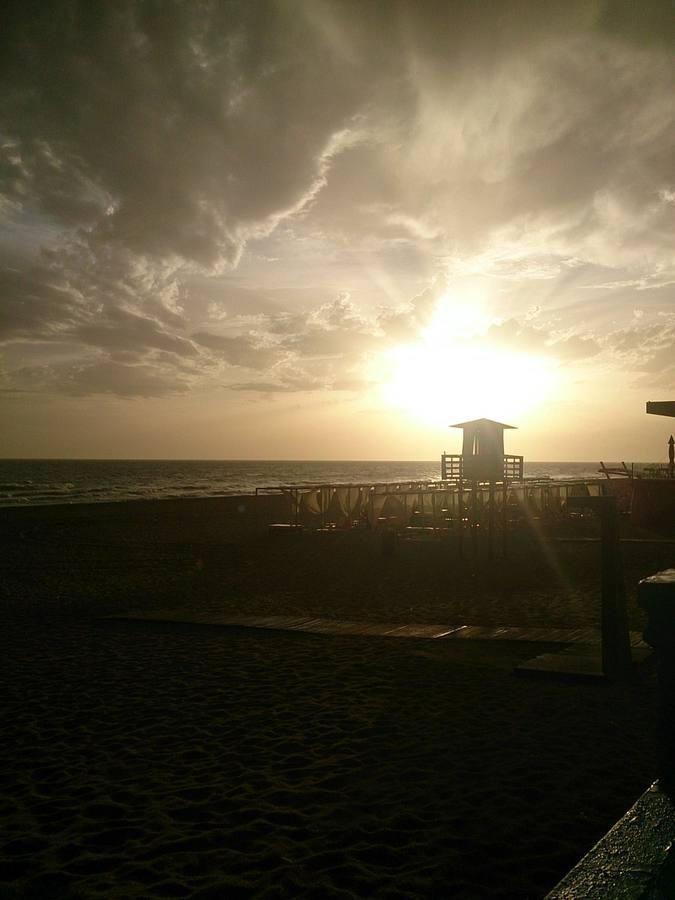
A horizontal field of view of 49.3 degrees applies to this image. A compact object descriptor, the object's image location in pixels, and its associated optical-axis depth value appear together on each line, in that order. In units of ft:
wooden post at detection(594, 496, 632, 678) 21.54
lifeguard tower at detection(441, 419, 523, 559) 61.16
